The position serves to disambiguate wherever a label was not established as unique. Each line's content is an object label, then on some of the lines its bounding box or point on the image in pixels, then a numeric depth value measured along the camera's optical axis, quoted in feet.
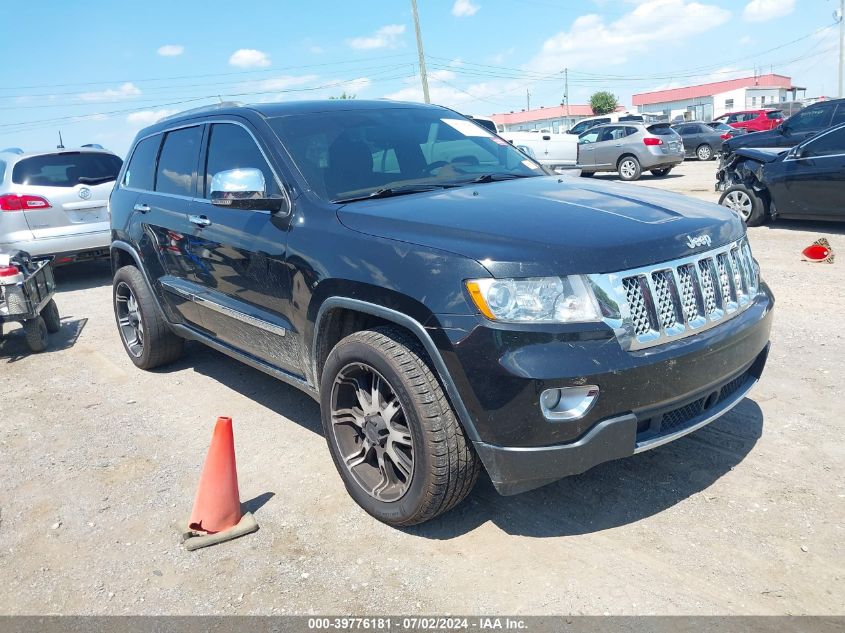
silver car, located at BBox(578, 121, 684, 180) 65.05
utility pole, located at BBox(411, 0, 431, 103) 99.96
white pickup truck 64.54
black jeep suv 8.70
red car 98.48
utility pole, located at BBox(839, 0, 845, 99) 158.40
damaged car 31.37
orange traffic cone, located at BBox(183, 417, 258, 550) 10.64
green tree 263.08
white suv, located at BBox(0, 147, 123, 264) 29.27
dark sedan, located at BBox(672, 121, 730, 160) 85.76
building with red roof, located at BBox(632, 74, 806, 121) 235.20
